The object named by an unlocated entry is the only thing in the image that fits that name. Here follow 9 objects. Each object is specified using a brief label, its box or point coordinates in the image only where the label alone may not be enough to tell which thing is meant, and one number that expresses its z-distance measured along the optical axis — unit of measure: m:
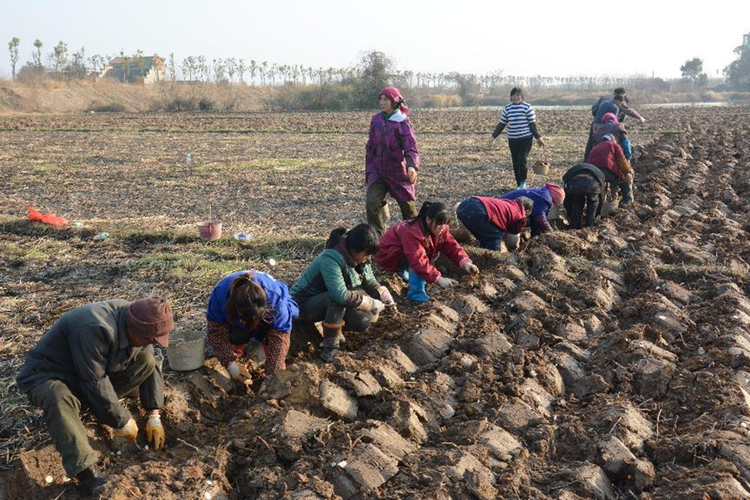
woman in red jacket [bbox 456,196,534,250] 7.04
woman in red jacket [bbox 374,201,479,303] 5.84
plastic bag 8.42
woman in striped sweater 10.34
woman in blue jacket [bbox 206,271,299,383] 4.46
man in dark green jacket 3.45
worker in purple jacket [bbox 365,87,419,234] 7.12
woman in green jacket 4.99
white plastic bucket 4.50
